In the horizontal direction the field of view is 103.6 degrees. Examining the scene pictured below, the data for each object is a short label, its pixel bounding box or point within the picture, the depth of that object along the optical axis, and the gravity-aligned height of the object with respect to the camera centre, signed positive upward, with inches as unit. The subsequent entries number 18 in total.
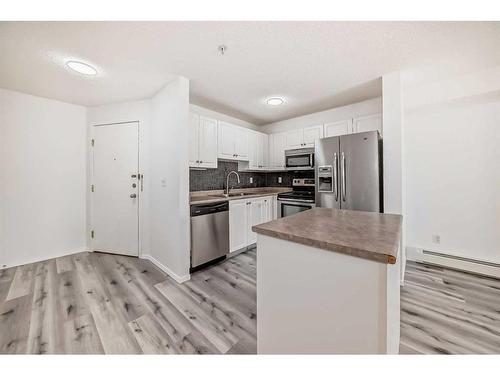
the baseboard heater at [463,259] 93.0 -36.4
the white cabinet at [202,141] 112.0 +28.1
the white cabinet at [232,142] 130.5 +32.7
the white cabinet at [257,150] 153.6 +30.7
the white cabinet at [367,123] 114.3 +38.2
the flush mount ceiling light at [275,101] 119.4 +54.0
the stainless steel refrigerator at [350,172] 96.4 +8.2
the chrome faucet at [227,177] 146.3 +9.0
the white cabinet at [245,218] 118.1 -19.4
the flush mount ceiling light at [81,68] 79.1 +50.9
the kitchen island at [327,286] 31.3 -18.3
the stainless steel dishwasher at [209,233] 98.7 -23.8
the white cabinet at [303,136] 139.3 +38.1
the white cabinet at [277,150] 159.5 +31.5
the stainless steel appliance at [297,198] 132.4 -7.3
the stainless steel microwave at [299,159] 141.1 +21.6
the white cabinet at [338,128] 125.3 +39.0
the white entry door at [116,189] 120.7 +0.1
